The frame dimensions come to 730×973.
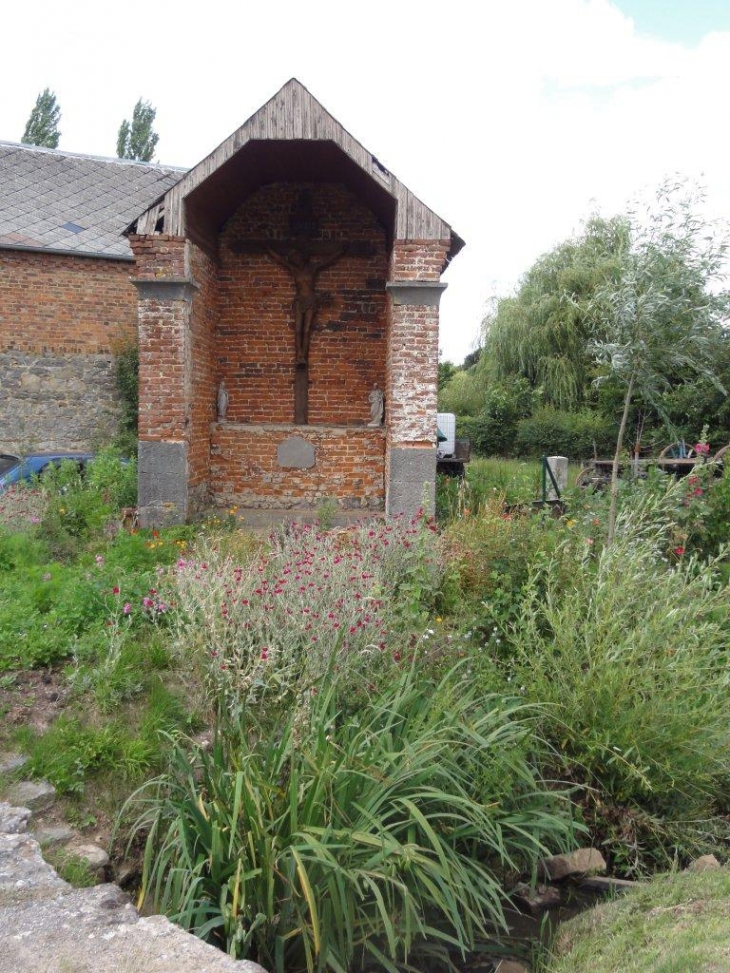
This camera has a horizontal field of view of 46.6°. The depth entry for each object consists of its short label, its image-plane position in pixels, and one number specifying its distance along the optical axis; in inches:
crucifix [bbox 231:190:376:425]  398.3
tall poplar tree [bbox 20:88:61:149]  1133.7
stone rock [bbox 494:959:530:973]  146.3
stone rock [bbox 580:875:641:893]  163.2
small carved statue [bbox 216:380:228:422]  401.1
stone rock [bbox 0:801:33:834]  150.5
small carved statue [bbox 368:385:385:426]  394.3
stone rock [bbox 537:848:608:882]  166.6
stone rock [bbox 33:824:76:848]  150.1
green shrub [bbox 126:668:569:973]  133.3
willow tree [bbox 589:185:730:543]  303.3
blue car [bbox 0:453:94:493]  397.4
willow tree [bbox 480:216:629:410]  962.1
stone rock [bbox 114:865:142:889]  152.1
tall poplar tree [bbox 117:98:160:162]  1164.5
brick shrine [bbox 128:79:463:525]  330.6
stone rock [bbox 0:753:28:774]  165.3
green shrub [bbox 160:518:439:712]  185.5
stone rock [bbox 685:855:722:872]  160.9
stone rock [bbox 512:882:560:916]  163.9
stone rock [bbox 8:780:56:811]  158.2
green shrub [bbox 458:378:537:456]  965.2
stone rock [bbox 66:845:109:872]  147.3
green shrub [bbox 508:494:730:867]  174.6
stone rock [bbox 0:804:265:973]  115.6
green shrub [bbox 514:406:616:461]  896.3
